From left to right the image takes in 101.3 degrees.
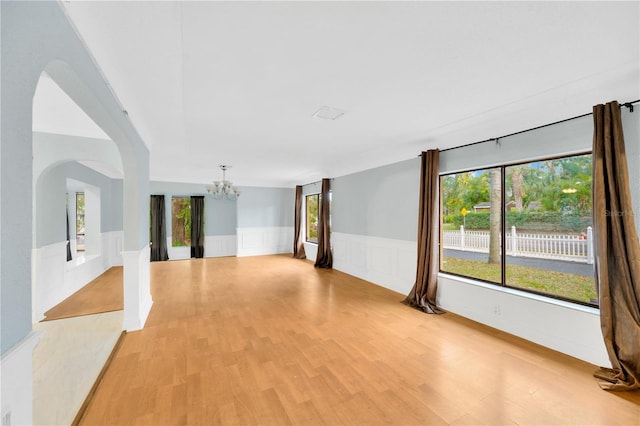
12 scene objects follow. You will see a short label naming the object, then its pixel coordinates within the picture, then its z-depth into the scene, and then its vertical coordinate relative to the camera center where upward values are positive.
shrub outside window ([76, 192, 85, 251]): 8.59 -0.43
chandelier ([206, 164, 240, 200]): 6.64 +0.57
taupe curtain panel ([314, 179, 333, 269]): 6.85 -0.62
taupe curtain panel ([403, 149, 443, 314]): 3.92 -0.39
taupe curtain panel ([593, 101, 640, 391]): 2.21 -0.36
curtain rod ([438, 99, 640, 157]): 2.32 +0.95
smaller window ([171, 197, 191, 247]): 8.10 -0.36
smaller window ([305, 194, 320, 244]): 8.32 -0.25
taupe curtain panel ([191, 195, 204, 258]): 8.16 -0.54
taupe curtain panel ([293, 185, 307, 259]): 8.26 -0.66
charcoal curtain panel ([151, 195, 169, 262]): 7.56 -0.63
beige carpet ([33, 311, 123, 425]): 1.94 -1.47
